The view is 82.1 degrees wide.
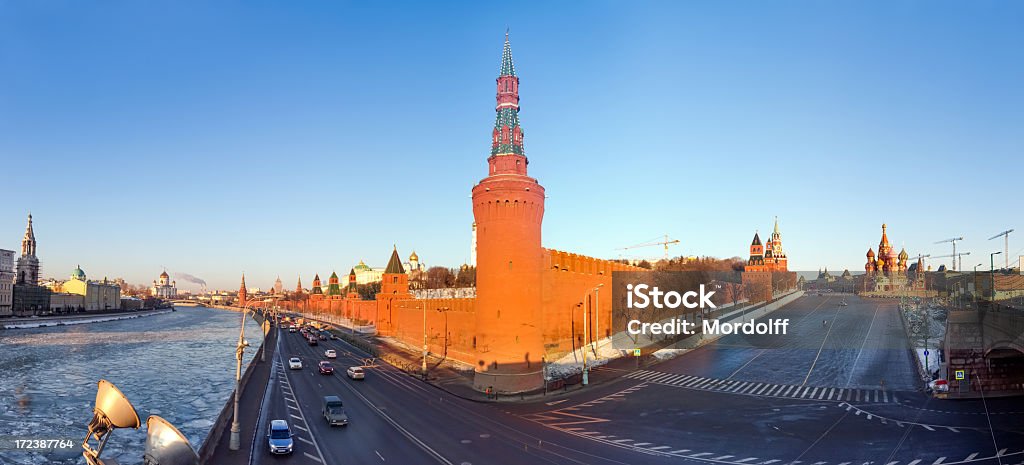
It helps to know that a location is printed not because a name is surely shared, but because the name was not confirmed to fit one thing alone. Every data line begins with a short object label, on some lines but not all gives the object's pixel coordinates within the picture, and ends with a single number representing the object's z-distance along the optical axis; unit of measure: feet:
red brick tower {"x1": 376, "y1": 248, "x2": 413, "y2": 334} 316.81
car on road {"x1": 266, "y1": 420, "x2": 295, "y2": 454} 85.30
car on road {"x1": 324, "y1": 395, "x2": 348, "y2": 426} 104.42
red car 174.29
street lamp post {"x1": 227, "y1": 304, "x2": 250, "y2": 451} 87.45
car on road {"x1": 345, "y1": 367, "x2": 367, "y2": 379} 160.45
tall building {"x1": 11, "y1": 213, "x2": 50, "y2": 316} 586.45
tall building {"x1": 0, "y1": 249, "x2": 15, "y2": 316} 547.08
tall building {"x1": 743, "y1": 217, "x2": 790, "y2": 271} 610.03
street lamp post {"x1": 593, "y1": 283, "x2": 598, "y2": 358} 213.25
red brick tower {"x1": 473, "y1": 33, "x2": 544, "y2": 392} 146.10
